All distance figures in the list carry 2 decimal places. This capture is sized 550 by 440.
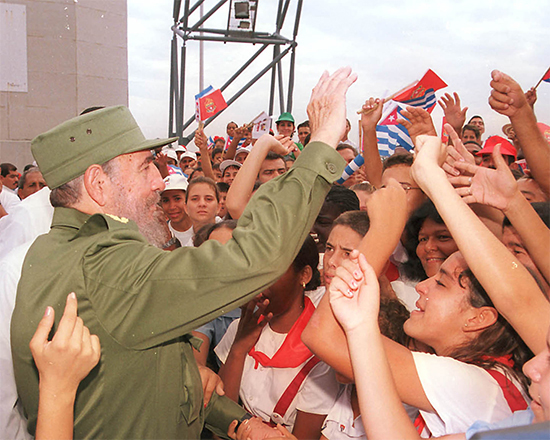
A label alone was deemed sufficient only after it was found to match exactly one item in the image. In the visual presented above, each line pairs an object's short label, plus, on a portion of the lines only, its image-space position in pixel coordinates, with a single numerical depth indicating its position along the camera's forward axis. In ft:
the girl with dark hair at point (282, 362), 6.18
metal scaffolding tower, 21.88
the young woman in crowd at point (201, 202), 12.57
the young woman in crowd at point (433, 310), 3.76
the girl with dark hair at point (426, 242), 6.86
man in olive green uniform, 3.68
